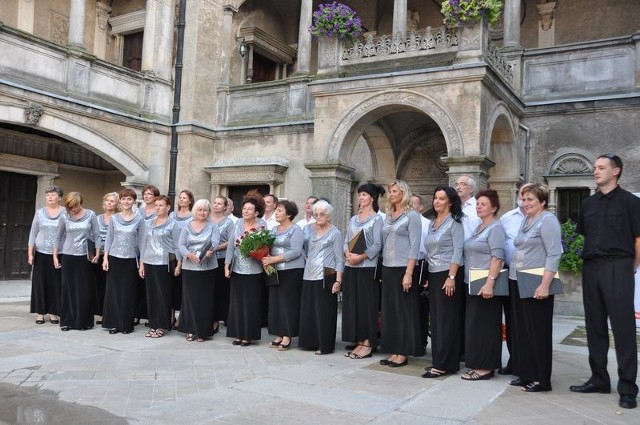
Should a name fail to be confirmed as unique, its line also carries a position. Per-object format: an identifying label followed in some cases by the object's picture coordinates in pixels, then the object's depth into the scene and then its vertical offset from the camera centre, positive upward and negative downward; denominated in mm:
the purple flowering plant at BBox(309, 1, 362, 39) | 11750 +4183
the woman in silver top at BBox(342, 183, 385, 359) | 6625 -521
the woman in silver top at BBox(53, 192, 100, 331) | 8047 -546
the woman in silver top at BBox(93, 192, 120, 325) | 8328 -272
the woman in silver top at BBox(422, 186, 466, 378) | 5828 -415
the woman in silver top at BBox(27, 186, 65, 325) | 8375 -542
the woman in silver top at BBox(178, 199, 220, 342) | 7441 -540
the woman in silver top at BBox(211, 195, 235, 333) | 7844 -412
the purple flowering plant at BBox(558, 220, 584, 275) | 10883 -192
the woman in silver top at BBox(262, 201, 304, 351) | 7105 -533
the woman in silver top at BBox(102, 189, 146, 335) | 7930 -552
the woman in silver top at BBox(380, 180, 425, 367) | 6246 -526
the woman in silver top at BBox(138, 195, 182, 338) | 7746 -477
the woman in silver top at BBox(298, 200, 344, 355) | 6879 -595
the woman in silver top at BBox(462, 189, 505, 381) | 5695 -684
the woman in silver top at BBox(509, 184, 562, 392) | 5289 -386
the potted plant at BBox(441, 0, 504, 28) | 10336 +4005
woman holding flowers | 7266 -664
